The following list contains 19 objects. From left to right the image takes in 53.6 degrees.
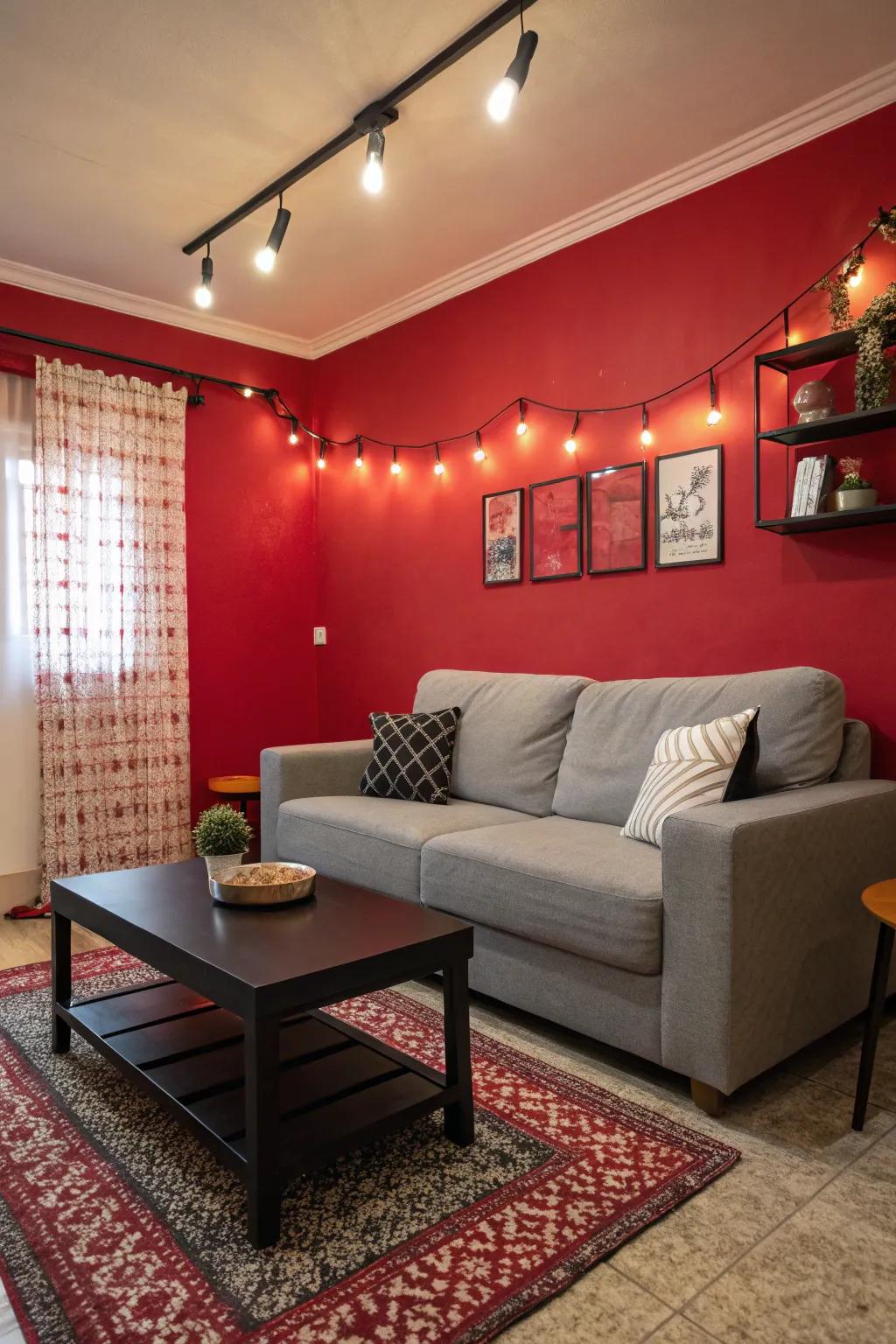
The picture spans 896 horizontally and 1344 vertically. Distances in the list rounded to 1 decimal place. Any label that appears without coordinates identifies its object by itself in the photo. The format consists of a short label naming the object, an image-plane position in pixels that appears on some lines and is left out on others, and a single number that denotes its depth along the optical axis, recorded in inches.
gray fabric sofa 76.6
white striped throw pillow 92.8
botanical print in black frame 122.0
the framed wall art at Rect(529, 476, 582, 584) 140.6
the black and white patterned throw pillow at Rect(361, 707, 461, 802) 130.6
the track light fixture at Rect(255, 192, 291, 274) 117.0
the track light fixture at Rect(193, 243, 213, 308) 132.9
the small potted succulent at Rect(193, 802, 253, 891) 87.4
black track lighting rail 91.6
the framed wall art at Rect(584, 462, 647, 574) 131.5
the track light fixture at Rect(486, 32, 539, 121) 82.9
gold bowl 80.7
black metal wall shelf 99.7
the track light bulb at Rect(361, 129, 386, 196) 99.0
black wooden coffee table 60.9
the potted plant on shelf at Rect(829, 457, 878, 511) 100.9
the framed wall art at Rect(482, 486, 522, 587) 149.7
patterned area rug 54.2
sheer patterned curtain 153.6
